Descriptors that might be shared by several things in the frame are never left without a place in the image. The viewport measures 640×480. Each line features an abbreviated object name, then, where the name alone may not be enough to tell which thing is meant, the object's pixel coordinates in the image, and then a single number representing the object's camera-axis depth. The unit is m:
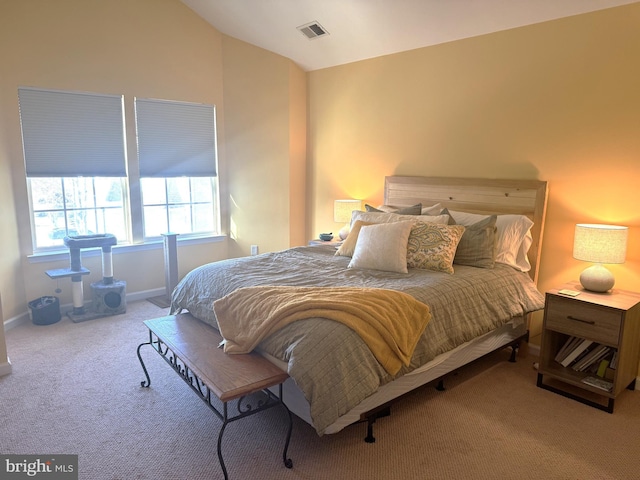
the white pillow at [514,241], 3.22
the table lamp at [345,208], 4.38
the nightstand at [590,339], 2.58
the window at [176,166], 4.71
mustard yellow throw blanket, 2.19
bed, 2.06
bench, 2.01
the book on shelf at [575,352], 2.86
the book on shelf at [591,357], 2.81
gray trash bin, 3.93
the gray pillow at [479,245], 3.13
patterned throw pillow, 3.01
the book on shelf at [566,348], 2.94
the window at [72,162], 4.02
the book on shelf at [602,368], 2.80
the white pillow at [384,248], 3.00
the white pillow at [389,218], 3.31
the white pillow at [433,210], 3.61
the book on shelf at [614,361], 2.60
